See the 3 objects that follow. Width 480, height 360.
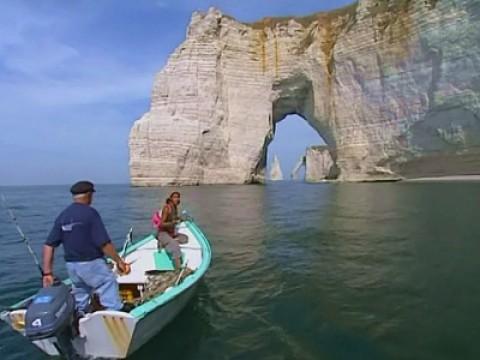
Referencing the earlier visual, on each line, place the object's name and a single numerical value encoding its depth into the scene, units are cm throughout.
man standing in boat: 448
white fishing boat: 409
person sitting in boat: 774
